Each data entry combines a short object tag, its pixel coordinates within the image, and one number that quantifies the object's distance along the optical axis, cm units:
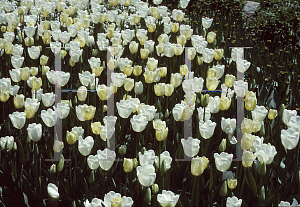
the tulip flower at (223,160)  209
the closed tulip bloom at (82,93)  282
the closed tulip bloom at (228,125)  247
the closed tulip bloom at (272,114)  263
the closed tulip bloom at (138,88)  304
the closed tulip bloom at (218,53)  359
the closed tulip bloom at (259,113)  250
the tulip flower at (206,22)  455
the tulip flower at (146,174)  190
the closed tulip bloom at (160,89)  281
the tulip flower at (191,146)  214
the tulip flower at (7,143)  242
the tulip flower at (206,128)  235
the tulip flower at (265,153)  209
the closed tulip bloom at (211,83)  292
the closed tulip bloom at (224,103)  259
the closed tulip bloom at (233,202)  181
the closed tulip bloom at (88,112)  251
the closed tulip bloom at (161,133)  225
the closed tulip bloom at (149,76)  301
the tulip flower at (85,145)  224
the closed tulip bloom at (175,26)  434
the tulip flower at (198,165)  196
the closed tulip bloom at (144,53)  362
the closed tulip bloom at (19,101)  268
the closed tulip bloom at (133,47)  379
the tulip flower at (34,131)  234
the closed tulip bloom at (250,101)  254
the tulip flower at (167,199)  180
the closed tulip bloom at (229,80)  292
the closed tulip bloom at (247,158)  207
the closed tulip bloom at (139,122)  239
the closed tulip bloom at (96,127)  238
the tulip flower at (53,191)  197
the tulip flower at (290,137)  222
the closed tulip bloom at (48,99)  275
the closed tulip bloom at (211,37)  422
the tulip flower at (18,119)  248
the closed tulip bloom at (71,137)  229
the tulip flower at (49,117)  247
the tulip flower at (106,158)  210
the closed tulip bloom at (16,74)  314
